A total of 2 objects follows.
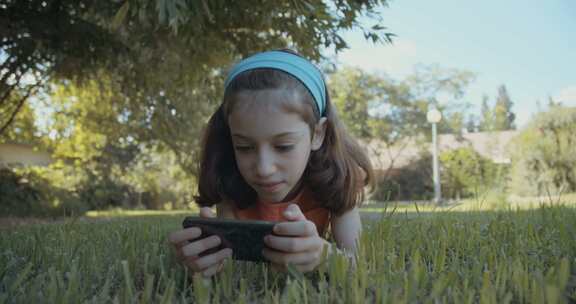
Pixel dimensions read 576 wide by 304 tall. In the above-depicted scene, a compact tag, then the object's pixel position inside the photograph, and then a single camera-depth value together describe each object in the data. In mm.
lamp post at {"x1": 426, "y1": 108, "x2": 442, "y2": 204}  17109
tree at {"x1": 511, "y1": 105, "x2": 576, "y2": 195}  17125
